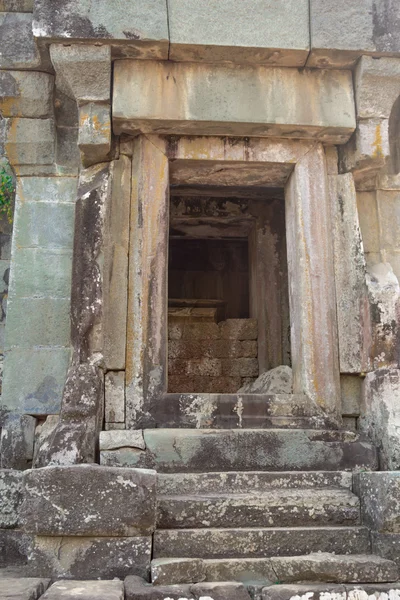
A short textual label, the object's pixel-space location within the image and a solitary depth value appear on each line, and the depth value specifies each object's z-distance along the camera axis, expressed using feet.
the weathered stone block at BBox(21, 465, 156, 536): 10.94
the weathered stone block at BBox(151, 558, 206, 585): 10.43
